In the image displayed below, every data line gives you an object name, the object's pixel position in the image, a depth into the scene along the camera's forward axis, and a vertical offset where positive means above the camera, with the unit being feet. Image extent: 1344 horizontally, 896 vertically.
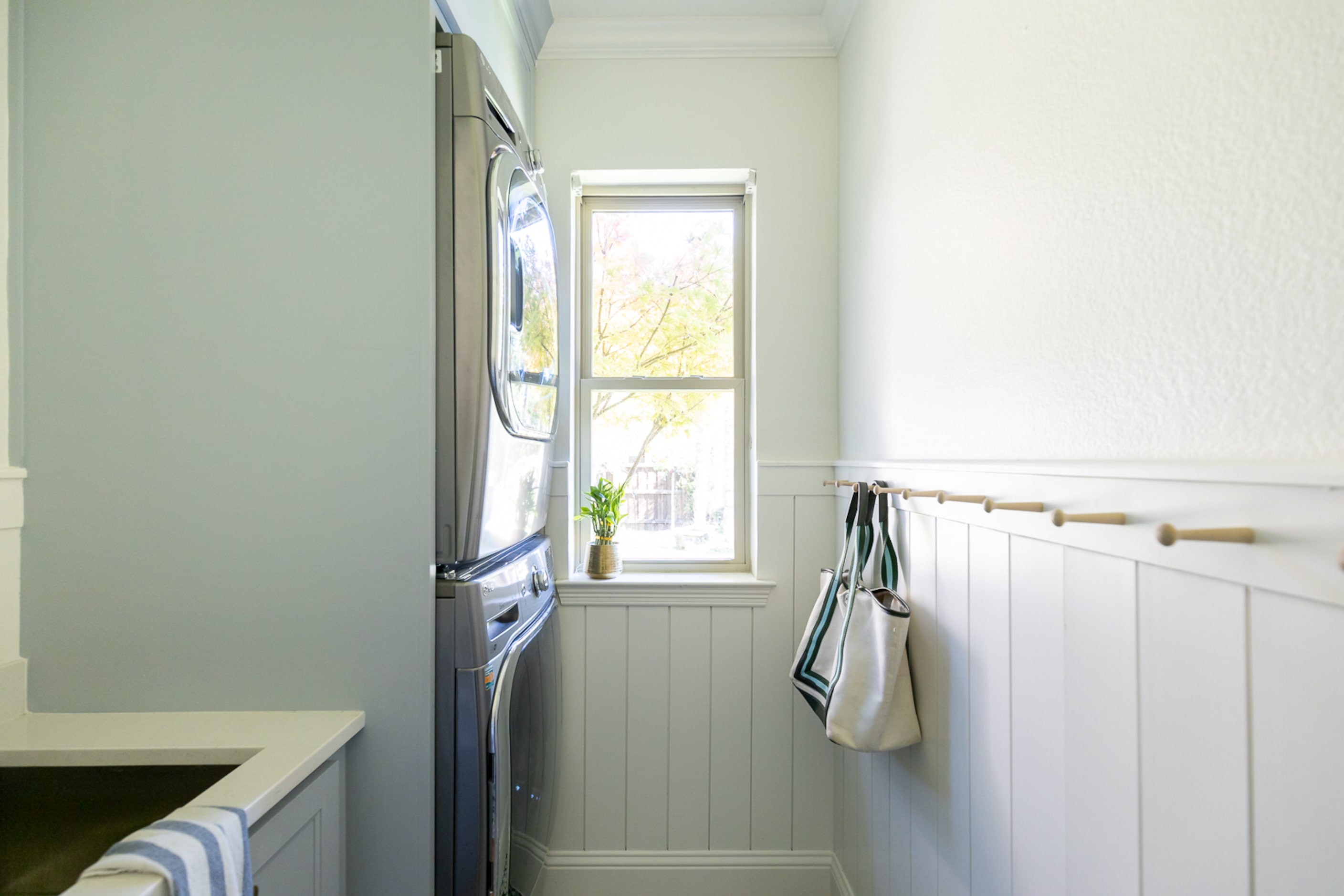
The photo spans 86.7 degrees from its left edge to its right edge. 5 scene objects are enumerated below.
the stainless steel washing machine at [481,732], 3.97 -1.60
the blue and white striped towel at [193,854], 2.28 -1.33
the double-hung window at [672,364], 7.22 +0.94
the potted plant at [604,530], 6.61 -0.70
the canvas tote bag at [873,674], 4.17 -1.29
